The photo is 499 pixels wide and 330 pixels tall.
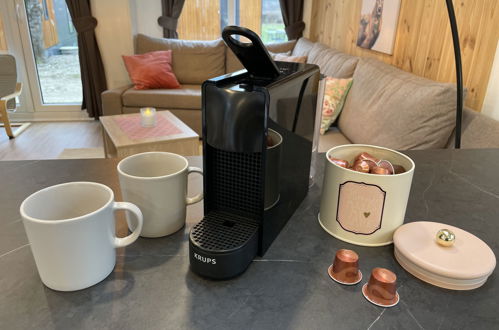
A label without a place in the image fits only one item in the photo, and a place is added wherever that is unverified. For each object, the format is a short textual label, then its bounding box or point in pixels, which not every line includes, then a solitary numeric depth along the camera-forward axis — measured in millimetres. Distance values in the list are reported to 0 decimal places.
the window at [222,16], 4379
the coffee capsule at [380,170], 668
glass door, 3975
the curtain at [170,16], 4215
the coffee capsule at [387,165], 693
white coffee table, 2354
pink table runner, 2512
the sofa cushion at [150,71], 3750
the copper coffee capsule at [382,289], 563
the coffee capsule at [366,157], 740
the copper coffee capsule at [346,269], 603
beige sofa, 1821
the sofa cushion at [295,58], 3572
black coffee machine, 586
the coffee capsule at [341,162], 715
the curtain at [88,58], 3900
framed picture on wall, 2563
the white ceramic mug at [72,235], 532
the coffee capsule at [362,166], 692
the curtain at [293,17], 4277
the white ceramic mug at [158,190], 657
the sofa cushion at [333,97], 2664
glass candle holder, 2656
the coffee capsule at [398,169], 706
